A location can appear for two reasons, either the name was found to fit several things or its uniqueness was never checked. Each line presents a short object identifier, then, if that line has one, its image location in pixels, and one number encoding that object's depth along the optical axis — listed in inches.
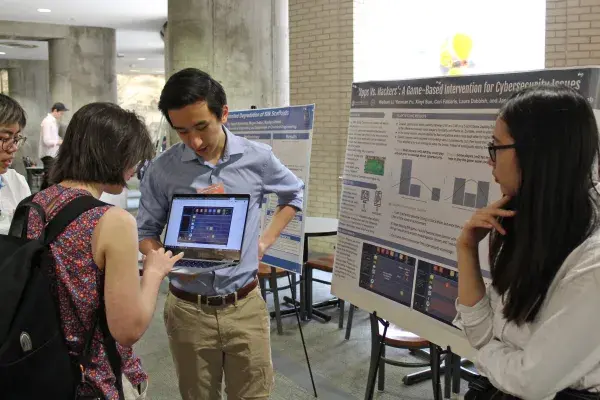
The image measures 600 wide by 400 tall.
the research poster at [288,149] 130.9
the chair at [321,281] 179.6
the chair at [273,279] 175.5
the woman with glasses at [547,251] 42.6
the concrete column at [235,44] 307.6
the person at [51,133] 416.5
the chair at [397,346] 96.9
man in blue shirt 76.2
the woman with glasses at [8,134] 77.9
